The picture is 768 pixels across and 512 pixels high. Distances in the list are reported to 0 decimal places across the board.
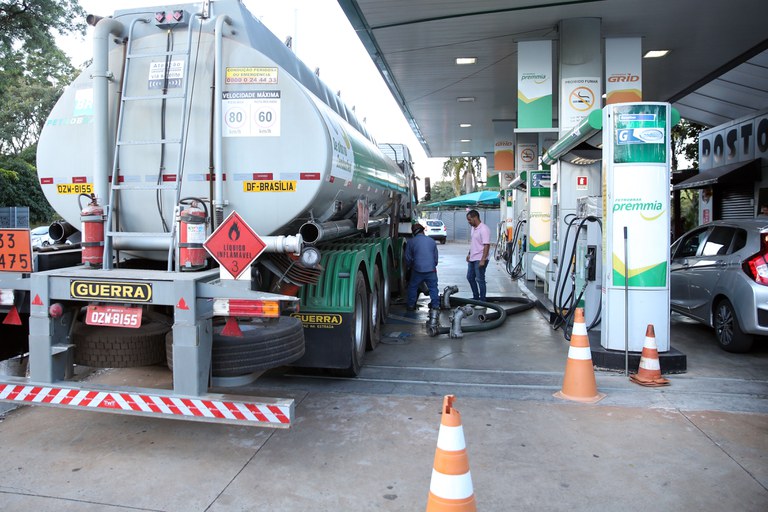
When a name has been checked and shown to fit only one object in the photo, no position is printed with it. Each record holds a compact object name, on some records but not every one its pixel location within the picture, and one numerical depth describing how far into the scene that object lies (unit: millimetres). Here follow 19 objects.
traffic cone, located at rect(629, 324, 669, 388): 5961
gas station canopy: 9961
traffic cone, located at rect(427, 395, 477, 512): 2764
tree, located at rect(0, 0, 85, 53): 20391
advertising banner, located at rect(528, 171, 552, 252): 13984
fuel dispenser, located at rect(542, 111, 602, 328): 7575
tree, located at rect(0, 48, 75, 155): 38522
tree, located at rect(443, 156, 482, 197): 51991
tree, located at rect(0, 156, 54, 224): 26578
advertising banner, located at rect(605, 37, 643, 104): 11008
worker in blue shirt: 9750
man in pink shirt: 10789
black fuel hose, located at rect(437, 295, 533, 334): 8781
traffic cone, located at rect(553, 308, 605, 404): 5562
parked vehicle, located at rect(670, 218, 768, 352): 6762
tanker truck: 4090
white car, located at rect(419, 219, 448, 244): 37250
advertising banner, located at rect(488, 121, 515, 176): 21259
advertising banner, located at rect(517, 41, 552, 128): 11414
